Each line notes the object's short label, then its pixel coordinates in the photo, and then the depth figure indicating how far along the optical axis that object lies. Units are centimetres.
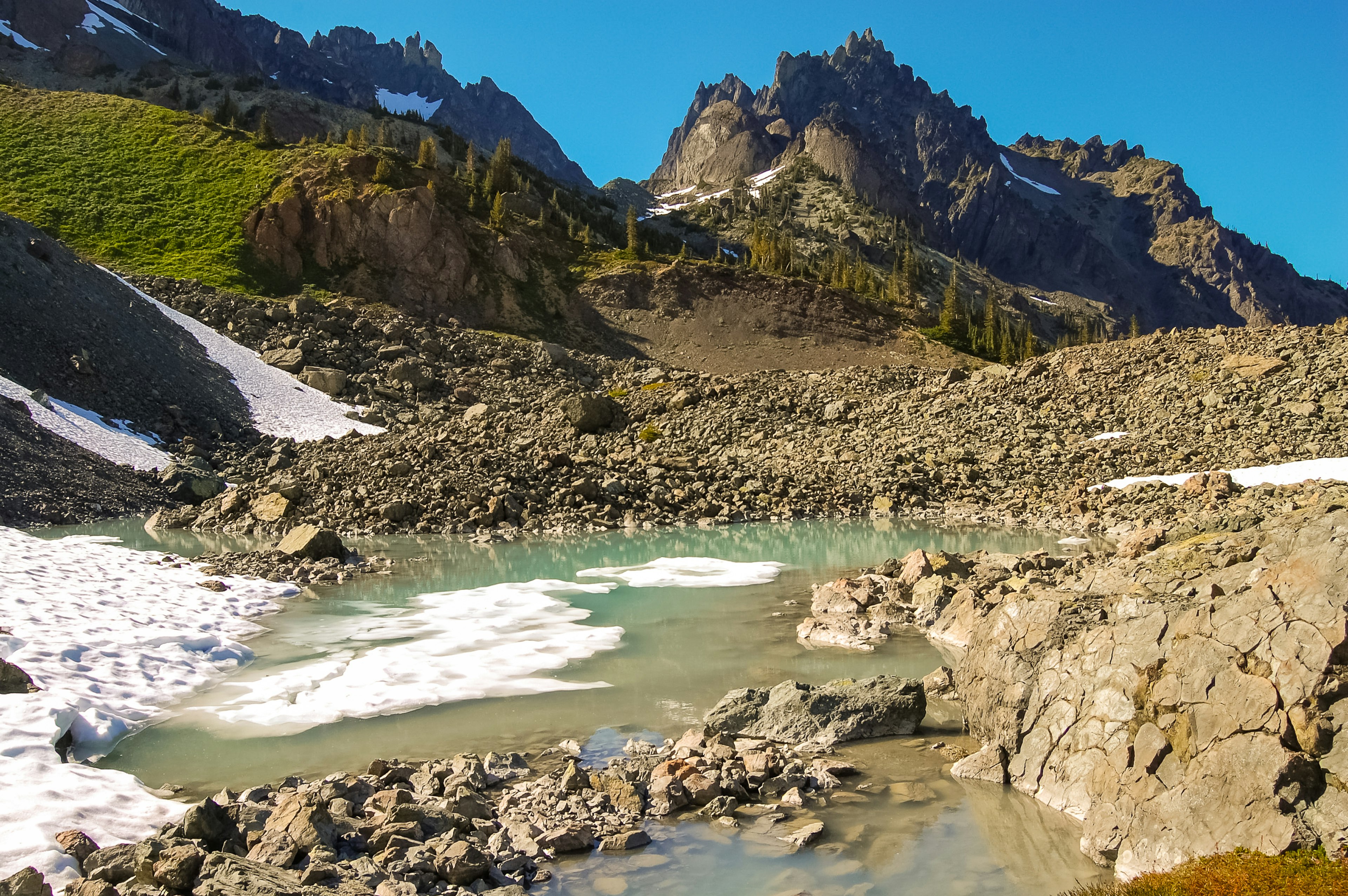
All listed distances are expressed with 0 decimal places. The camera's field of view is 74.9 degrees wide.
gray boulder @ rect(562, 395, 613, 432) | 3809
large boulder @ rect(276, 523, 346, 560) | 2170
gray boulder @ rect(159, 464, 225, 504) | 3259
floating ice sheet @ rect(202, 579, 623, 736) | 1117
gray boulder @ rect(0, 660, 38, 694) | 963
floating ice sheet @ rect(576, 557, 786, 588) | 1995
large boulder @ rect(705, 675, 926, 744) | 986
